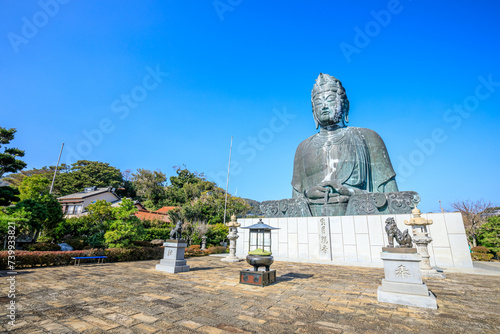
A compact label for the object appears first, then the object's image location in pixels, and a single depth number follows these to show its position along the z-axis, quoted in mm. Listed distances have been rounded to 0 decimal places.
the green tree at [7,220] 8617
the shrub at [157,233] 19922
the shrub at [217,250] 16870
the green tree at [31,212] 9702
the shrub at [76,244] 14364
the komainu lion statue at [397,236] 5258
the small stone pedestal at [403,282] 4531
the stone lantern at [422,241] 7873
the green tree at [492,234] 15688
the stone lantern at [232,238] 12062
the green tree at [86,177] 35188
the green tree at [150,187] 37566
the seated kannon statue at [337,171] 12891
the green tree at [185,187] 34344
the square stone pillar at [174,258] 8320
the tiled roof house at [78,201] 26719
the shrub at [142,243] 16406
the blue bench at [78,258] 10034
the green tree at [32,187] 11273
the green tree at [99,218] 13039
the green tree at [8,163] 11620
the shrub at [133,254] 11188
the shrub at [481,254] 14914
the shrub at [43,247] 10975
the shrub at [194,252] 14489
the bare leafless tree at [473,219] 18047
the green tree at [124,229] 11539
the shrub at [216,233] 21062
